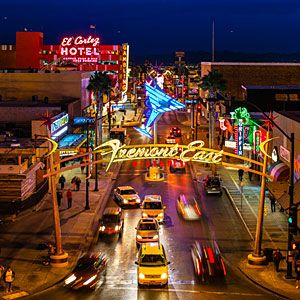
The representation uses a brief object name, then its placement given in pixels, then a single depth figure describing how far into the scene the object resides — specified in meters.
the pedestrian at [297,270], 33.41
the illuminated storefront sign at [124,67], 154.88
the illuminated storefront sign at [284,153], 47.38
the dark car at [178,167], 71.50
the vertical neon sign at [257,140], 59.83
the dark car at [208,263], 34.19
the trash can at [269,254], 37.19
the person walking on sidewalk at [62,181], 59.53
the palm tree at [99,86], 75.56
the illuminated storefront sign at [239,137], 63.72
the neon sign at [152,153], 35.94
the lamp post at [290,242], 34.03
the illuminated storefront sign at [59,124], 66.31
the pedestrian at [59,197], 52.88
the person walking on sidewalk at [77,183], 59.16
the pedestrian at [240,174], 60.95
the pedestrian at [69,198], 51.78
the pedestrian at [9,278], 31.37
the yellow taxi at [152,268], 32.03
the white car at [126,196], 52.84
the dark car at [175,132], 99.94
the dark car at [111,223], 43.59
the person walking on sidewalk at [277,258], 35.22
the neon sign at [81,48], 145.38
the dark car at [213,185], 57.81
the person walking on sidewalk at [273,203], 50.47
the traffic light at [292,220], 34.06
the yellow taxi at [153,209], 47.06
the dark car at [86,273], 32.31
